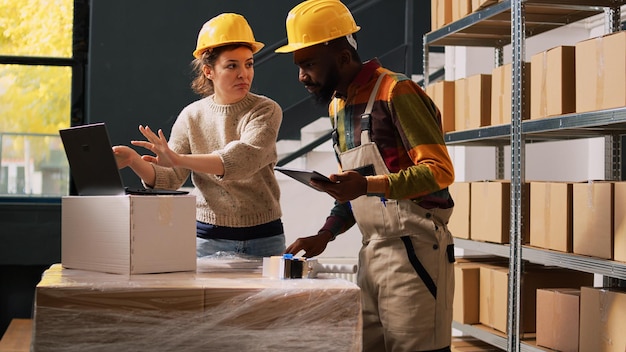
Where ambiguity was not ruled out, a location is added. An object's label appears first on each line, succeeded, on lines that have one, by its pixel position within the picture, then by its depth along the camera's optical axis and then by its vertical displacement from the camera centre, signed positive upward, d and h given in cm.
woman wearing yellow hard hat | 267 +12
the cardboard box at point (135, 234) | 199 -12
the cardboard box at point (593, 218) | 288 -11
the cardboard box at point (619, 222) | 280 -11
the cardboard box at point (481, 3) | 367 +85
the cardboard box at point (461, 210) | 397 -11
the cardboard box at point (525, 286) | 353 -44
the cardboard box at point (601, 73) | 279 +42
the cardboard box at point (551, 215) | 315 -10
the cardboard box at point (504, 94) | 346 +42
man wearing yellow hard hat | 210 +1
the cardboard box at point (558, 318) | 312 -51
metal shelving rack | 308 +25
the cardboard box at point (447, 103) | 419 +44
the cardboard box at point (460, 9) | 390 +89
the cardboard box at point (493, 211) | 361 -10
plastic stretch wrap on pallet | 180 -30
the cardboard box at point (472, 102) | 387 +42
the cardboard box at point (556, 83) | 316 +43
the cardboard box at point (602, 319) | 284 -47
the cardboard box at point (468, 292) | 391 -50
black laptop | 204 +6
